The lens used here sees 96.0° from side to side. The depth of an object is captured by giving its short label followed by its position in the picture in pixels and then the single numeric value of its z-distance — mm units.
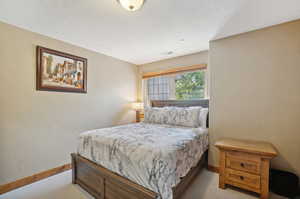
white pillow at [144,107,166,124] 3041
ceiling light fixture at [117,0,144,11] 1504
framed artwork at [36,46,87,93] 2297
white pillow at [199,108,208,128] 2643
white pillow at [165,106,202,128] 2666
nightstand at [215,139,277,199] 1686
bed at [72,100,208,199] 1278
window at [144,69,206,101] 3307
